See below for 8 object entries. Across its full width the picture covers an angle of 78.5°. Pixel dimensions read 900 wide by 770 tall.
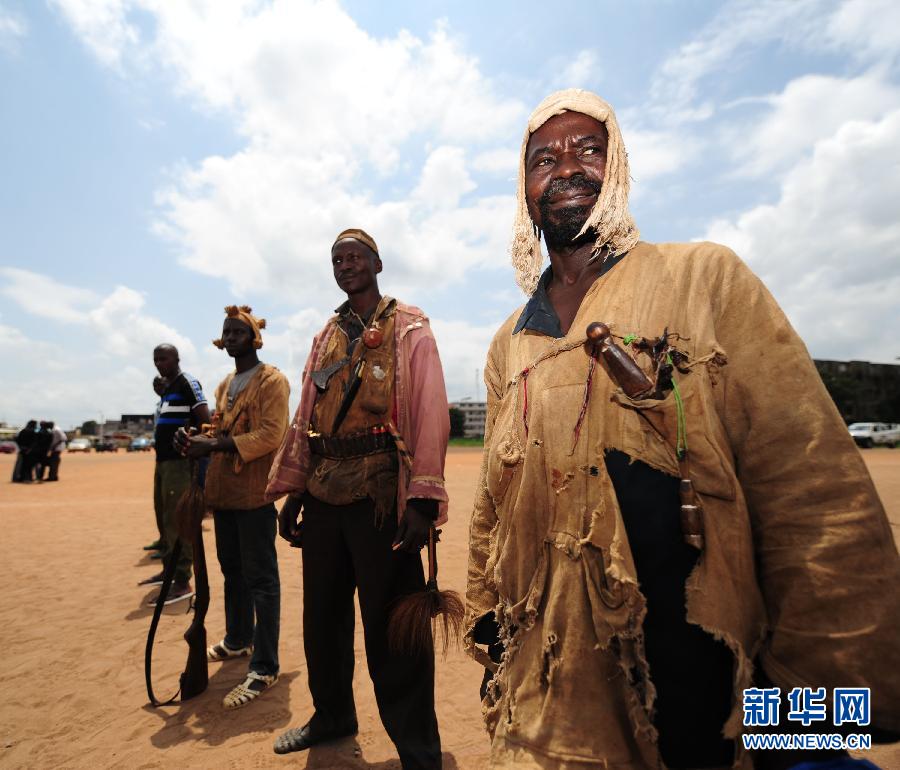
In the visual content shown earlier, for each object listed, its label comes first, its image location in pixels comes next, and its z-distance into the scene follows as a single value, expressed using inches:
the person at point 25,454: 712.4
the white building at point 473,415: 5175.2
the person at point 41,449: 724.0
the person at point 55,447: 733.9
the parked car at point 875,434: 1239.5
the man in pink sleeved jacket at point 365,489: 104.0
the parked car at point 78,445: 2247.0
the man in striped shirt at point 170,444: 219.5
